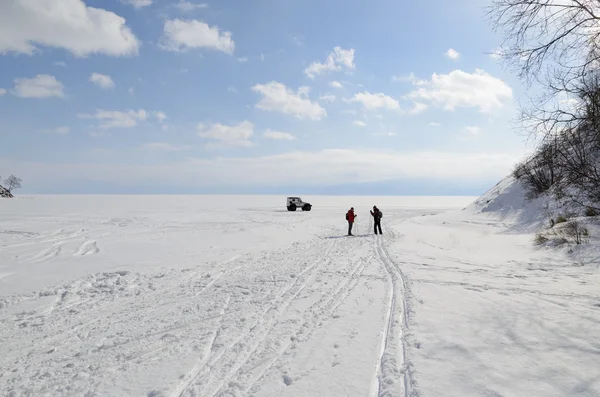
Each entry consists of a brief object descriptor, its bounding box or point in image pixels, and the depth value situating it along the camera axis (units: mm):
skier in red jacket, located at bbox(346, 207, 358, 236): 18141
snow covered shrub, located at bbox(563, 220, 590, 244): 12193
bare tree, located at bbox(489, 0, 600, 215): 5840
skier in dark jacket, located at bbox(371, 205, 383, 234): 18827
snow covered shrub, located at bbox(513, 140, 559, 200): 26803
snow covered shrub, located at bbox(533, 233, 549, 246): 13344
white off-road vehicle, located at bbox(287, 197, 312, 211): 42594
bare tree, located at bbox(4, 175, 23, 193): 100125
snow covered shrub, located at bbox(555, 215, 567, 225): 16859
